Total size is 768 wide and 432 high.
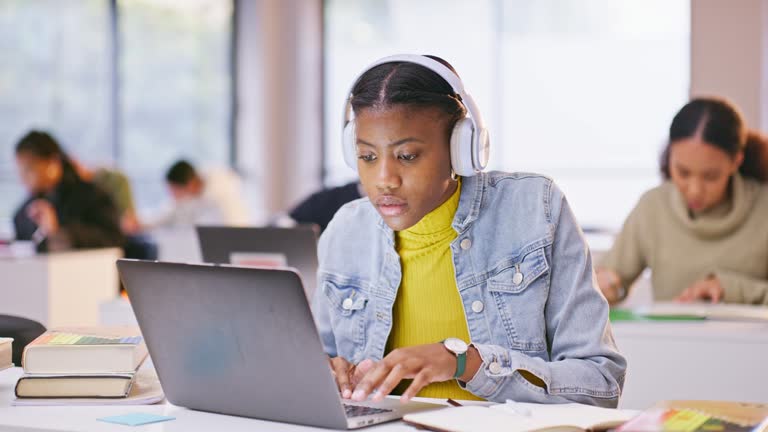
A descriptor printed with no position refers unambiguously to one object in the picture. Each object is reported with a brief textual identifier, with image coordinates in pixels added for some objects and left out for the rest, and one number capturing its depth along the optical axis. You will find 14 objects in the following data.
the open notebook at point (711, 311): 2.56
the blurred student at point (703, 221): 2.88
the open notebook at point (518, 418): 1.22
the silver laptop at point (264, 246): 2.48
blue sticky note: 1.31
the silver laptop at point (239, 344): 1.21
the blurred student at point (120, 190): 6.44
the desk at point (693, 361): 2.36
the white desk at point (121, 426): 1.28
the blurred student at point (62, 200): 5.14
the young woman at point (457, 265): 1.49
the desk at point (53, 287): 4.48
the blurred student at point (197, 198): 6.77
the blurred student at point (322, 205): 3.66
